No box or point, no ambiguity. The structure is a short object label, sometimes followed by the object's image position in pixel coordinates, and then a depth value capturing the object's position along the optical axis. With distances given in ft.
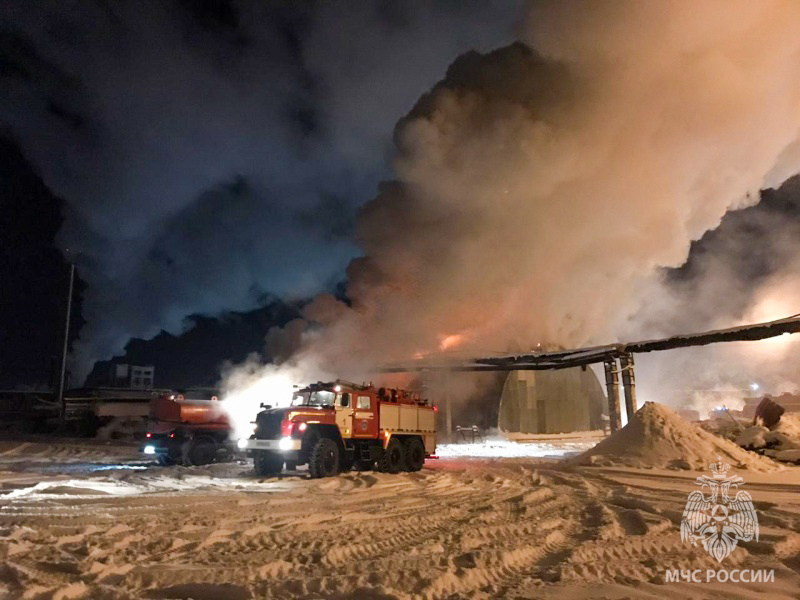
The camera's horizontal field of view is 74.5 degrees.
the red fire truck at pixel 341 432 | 43.55
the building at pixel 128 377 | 135.54
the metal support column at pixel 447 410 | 93.68
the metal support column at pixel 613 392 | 74.64
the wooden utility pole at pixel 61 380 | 95.35
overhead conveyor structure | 61.36
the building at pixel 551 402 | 100.89
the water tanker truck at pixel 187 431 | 54.29
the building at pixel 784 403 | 123.34
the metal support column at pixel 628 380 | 73.46
